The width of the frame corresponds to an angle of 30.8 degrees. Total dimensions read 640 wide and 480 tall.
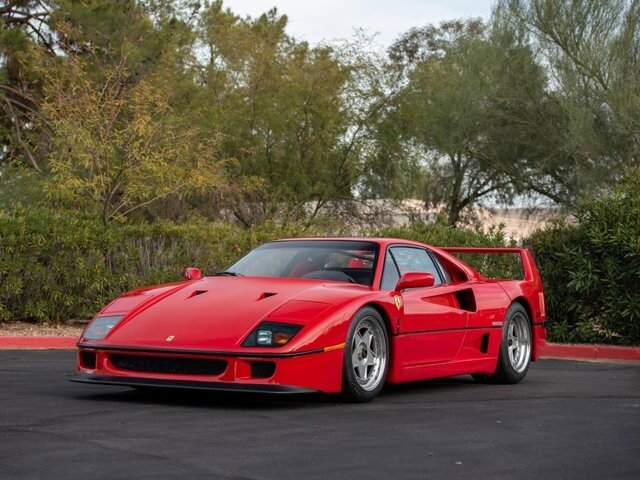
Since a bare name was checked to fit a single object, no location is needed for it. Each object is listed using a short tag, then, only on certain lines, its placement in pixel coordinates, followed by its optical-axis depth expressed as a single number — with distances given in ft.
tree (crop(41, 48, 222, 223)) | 63.41
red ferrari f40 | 25.57
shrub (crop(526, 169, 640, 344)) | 51.93
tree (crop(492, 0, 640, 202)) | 90.43
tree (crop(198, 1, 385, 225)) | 120.37
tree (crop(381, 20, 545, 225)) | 103.86
